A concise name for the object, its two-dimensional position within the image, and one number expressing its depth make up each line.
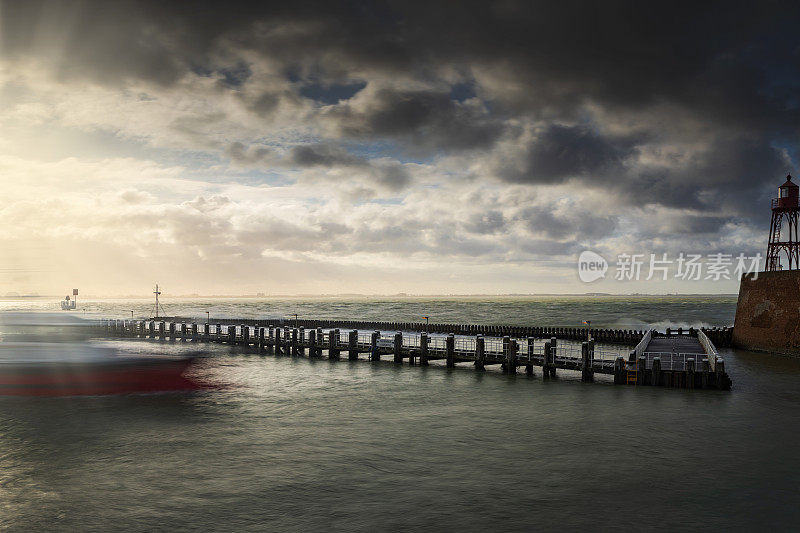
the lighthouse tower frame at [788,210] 52.16
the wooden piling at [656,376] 31.18
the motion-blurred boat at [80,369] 33.41
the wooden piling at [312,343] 51.15
